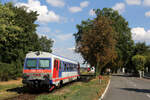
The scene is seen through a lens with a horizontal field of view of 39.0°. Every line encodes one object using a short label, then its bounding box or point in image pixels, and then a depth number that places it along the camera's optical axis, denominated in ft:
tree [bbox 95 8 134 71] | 171.32
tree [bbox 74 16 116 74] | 102.78
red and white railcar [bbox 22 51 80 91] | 51.37
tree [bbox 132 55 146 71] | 170.83
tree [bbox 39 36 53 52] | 224.59
